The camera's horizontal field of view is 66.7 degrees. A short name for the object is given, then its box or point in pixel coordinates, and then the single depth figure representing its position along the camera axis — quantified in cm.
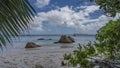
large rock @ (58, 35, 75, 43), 1932
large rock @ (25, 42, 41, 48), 1349
